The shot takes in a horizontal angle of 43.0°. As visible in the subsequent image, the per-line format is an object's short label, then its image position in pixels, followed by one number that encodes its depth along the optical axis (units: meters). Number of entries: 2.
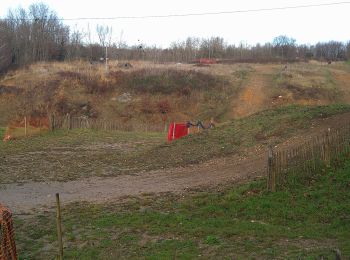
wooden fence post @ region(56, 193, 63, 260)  7.13
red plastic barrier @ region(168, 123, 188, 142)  26.24
